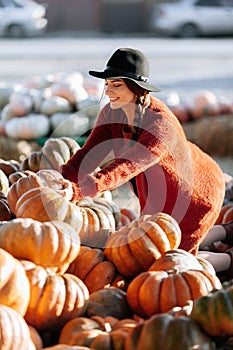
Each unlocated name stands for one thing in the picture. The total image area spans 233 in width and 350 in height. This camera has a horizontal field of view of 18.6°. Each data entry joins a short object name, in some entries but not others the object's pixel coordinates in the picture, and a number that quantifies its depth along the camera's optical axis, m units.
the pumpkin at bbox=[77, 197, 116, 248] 2.80
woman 2.91
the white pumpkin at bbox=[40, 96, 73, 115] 6.95
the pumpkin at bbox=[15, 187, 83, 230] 2.70
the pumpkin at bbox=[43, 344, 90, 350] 1.93
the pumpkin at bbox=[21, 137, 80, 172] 3.73
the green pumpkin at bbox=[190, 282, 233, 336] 1.99
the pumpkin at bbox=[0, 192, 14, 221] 2.95
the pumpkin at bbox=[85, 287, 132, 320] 2.34
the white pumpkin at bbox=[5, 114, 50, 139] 6.75
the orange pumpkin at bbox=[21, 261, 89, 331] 2.22
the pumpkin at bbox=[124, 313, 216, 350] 1.92
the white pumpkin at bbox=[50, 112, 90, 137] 6.57
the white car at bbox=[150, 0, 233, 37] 19.67
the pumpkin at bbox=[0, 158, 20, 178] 3.72
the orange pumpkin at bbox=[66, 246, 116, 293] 2.61
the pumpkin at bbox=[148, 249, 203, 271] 2.47
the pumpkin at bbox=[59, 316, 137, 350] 2.02
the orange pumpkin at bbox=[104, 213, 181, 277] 2.61
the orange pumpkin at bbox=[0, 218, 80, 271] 2.38
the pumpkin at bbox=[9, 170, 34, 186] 3.36
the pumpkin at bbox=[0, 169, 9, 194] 3.32
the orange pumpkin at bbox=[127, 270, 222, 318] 2.32
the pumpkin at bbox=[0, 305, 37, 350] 1.98
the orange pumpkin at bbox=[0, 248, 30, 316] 2.12
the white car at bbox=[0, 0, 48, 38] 19.81
